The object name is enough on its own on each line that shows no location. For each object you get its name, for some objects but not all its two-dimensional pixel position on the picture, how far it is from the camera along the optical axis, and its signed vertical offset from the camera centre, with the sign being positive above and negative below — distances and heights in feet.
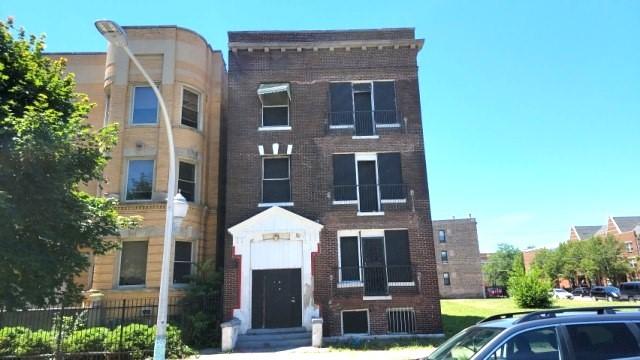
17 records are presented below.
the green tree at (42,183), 28.07 +6.73
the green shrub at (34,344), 40.47 -5.58
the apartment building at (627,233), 197.26 +17.25
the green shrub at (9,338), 40.24 -5.00
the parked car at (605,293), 142.72 -8.41
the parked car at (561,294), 177.52 -10.33
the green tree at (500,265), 287.28 +4.46
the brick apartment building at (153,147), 56.08 +18.55
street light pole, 27.43 +4.50
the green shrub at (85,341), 41.04 -5.54
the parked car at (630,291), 136.26 -7.35
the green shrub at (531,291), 80.79 -3.84
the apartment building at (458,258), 190.60 +6.24
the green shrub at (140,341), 41.47 -5.82
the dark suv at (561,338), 15.16 -2.43
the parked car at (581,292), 182.29 -9.65
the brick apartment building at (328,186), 53.16 +11.88
